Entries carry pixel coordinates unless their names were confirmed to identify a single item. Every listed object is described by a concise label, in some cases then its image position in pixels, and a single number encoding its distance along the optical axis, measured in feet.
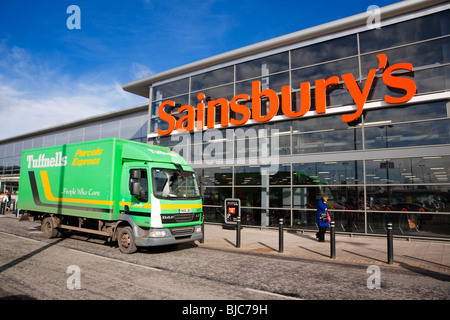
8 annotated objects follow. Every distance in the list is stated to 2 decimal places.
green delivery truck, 27.50
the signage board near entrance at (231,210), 46.57
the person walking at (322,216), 36.76
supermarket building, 39.50
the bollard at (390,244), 26.11
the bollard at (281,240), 30.99
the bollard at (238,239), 33.45
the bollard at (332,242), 28.51
